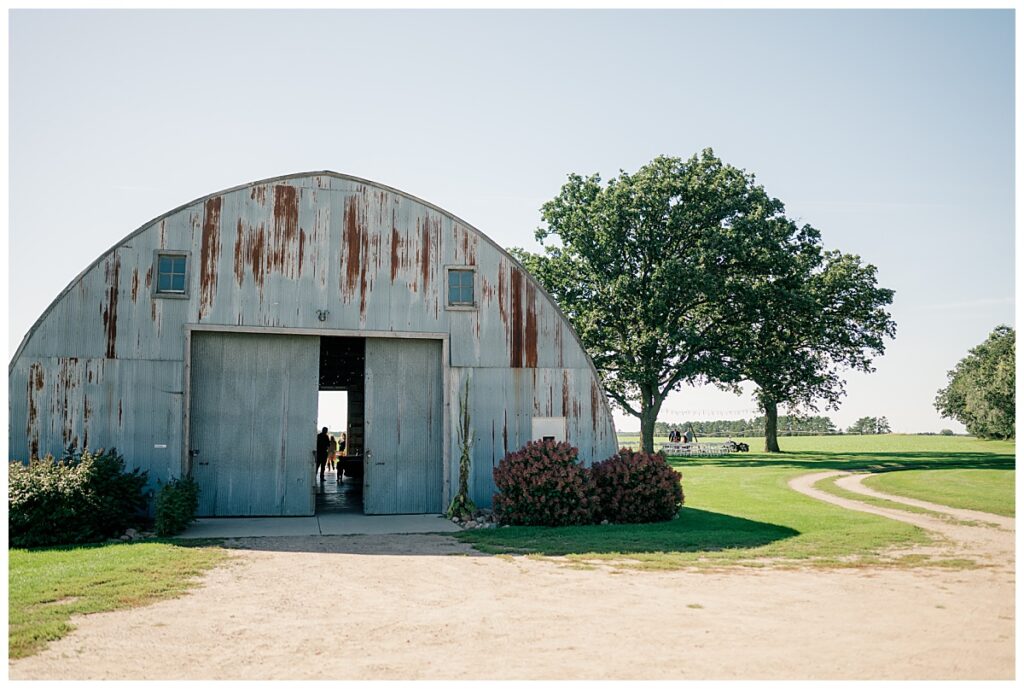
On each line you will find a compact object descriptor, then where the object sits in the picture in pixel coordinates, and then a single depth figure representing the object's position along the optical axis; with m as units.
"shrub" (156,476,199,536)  14.35
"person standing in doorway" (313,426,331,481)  23.67
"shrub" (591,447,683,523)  16.16
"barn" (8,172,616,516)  16.25
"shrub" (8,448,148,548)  13.36
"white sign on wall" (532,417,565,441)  18.12
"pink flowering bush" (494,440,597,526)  15.56
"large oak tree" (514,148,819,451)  36.34
